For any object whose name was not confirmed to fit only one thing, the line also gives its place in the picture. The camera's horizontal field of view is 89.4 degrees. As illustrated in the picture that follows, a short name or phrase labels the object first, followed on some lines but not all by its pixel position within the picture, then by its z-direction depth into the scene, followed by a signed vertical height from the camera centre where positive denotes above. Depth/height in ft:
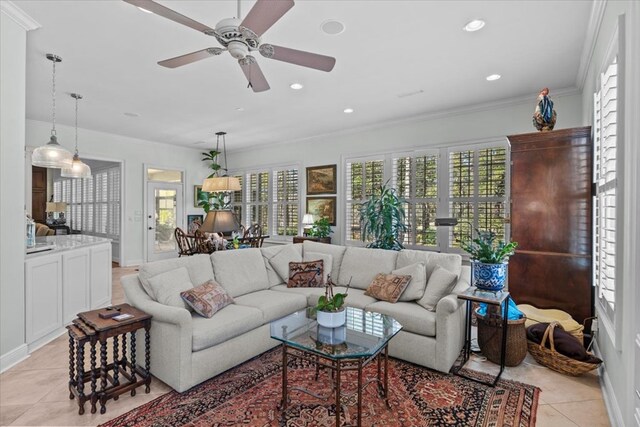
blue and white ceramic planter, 9.03 -1.78
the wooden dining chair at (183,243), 17.95 -1.93
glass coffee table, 6.44 -2.79
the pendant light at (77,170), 16.11 +2.08
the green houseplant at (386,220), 17.53 -0.39
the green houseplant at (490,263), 9.03 -1.39
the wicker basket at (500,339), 9.35 -3.72
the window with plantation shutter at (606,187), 7.09 +0.64
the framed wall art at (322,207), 22.00 +0.39
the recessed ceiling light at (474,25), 9.02 +5.36
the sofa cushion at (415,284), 10.35 -2.29
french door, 25.66 -0.43
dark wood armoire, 10.09 -0.20
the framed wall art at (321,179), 22.09 +2.32
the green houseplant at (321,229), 21.43 -1.09
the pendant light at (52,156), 12.15 +2.11
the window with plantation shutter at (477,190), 15.79 +1.19
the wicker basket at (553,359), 8.44 -3.97
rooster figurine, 10.95 +3.40
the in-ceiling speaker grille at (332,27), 9.08 +5.34
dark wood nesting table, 7.00 -3.46
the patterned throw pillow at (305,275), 12.34 -2.40
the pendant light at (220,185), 18.49 +1.60
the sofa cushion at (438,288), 9.75 -2.29
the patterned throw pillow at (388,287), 10.46 -2.46
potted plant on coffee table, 7.73 -2.38
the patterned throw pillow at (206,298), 8.85 -2.44
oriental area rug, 6.79 -4.36
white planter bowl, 7.72 -2.54
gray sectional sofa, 7.88 -2.86
